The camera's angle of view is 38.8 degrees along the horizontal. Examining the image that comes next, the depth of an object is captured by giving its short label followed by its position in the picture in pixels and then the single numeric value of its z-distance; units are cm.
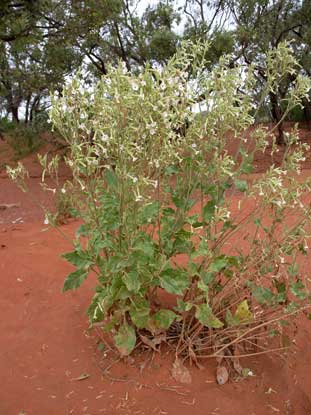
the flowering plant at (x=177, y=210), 183
